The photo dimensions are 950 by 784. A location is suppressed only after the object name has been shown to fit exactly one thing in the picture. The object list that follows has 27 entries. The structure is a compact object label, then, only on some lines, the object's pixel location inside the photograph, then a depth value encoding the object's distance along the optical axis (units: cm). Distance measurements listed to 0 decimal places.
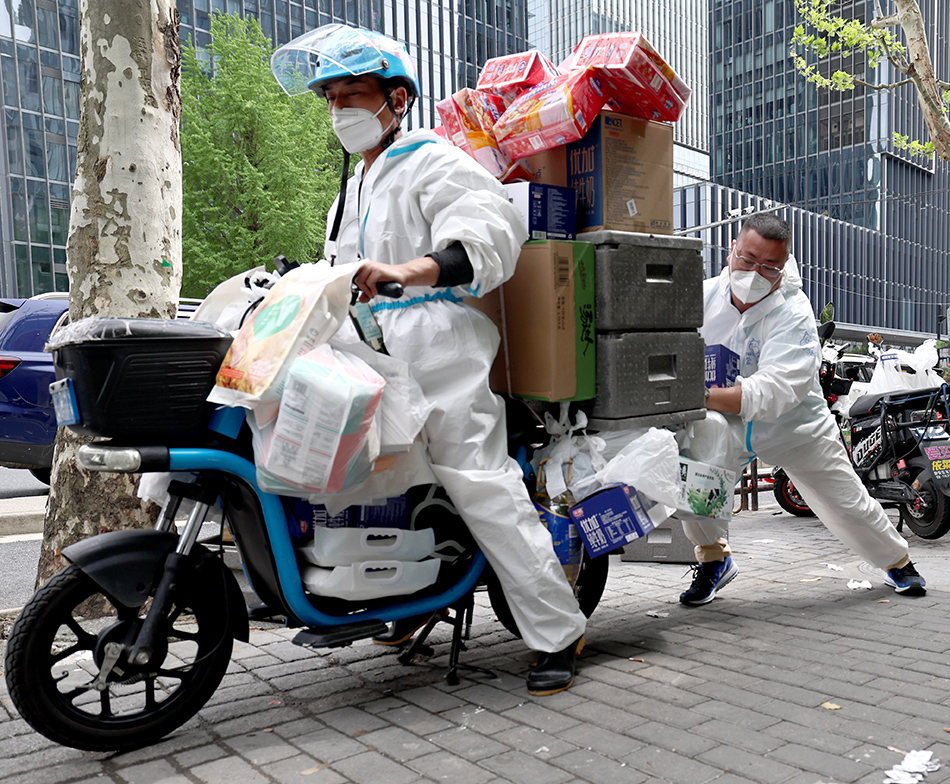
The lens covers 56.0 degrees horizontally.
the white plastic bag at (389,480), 285
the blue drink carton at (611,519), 329
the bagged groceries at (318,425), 249
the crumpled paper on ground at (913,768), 245
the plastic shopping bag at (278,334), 254
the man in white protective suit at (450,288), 302
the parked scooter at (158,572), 254
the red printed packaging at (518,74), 365
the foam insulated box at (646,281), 340
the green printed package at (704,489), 350
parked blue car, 842
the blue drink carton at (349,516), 293
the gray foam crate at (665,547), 562
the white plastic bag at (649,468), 330
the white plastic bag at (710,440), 379
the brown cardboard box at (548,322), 329
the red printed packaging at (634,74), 330
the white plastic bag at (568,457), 342
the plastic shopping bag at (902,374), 749
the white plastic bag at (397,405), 279
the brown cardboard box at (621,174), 343
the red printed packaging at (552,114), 326
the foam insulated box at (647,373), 340
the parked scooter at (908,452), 676
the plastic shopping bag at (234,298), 312
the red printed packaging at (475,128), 367
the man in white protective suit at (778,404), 398
